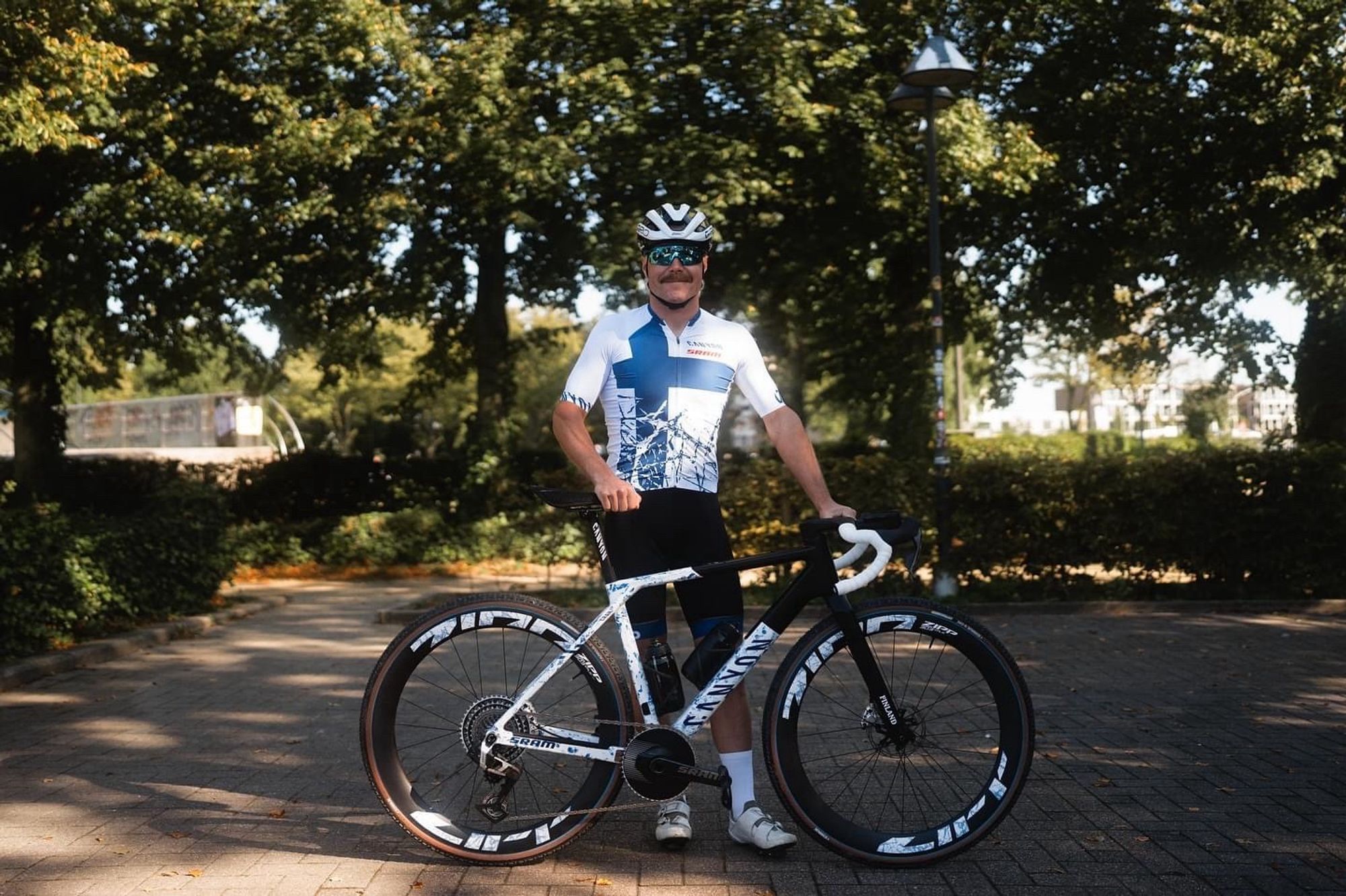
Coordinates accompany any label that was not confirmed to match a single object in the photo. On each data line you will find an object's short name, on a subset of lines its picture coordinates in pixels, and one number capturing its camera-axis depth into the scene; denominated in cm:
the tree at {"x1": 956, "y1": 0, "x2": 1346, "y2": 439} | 1741
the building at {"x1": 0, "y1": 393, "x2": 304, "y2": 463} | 3969
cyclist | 443
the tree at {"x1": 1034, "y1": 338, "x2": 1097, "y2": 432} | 5694
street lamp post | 1231
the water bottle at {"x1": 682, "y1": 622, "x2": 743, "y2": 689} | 438
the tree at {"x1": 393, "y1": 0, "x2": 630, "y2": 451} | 1720
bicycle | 427
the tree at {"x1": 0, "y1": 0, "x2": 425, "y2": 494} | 1709
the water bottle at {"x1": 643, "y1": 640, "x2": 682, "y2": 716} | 440
